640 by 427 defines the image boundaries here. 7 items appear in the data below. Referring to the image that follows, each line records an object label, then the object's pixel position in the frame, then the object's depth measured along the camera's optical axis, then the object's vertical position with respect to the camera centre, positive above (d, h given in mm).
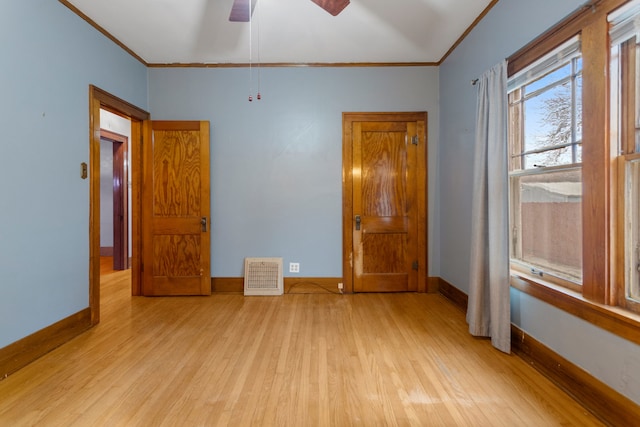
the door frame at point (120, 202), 4797 +160
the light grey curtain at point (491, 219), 2236 -68
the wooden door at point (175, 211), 3545 +10
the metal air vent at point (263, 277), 3588 -773
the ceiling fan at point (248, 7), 1962 +1377
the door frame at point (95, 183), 2701 +261
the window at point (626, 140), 1540 +358
